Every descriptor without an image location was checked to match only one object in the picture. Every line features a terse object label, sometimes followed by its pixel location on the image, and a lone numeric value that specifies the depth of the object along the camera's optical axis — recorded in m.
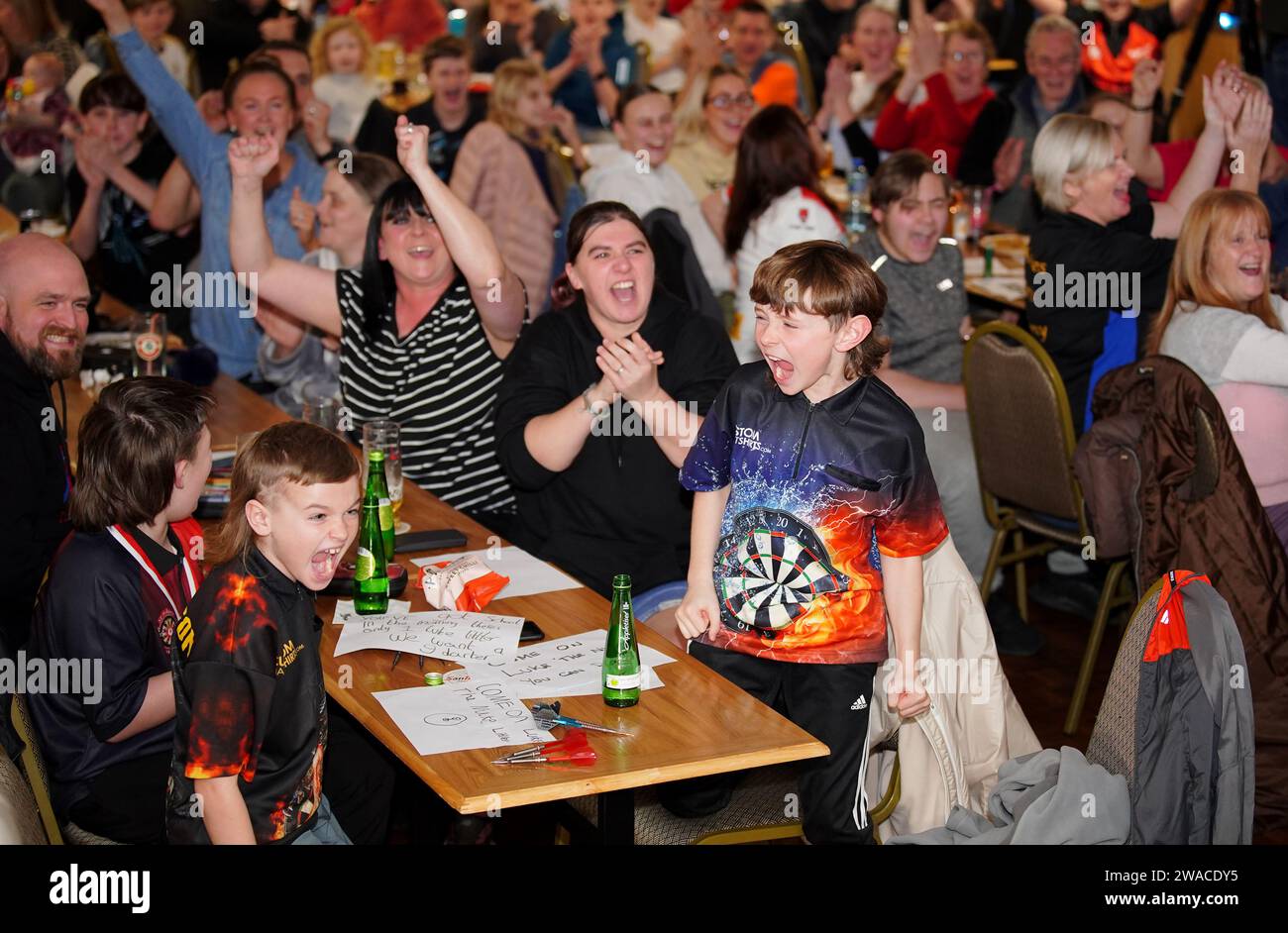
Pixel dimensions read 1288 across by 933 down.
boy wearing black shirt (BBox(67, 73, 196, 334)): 5.65
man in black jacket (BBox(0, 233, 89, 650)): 3.19
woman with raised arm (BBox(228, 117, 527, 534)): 3.79
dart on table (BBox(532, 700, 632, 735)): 2.35
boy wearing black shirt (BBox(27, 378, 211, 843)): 2.61
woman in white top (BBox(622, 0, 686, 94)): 9.33
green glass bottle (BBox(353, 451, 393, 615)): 2.85
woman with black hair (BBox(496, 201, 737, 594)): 3.34
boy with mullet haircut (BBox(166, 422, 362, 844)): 2.21
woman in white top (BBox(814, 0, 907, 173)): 7.11
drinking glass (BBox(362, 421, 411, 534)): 3.39
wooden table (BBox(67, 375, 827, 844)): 2.17
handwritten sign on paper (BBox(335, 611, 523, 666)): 2.65
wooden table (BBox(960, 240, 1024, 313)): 5.26
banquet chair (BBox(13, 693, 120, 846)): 2.40
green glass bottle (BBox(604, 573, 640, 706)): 2.44
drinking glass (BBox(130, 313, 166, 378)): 4.26
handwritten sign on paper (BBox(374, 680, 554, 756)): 2.31
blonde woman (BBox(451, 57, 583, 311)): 5.98
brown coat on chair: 3.39
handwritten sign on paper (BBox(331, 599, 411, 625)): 2.83
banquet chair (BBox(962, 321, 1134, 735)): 4.04
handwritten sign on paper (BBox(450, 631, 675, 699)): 2.52
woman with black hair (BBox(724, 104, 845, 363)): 5.10
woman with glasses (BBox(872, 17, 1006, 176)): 7.30
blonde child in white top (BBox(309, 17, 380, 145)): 7.94
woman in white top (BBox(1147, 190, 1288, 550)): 3.74
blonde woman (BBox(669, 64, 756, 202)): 6.44
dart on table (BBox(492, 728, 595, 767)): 2.23
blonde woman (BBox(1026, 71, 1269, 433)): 4.50
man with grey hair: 6.85
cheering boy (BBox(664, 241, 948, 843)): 2.68
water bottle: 6.29
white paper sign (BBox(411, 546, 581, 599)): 3.00
